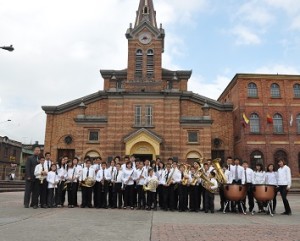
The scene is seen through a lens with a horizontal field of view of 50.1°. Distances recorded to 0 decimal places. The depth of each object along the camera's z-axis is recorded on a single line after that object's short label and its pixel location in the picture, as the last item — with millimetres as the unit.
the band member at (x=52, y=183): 12883
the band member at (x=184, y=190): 12922
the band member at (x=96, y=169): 13593
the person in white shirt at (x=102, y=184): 13555
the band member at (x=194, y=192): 12969
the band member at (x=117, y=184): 13578
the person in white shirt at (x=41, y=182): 12758
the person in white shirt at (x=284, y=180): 12391
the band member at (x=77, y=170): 13582
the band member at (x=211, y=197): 12338
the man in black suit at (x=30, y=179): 12548
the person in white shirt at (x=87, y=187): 13406
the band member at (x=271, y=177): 12812
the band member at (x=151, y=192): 13148
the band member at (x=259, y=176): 12922
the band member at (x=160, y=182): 13453
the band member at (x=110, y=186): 13738
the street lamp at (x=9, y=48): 13819
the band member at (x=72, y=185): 13562
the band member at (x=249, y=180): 12820
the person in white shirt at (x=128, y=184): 13430
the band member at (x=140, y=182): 13414
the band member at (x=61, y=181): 13336
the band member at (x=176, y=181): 13164
